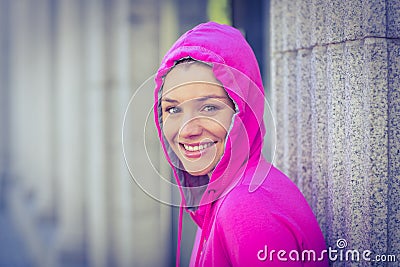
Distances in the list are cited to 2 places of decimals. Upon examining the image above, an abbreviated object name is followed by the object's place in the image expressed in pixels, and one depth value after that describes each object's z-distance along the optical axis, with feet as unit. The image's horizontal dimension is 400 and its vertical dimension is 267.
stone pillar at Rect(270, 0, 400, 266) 7.96
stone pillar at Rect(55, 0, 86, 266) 25.95
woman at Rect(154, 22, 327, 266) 6.90
